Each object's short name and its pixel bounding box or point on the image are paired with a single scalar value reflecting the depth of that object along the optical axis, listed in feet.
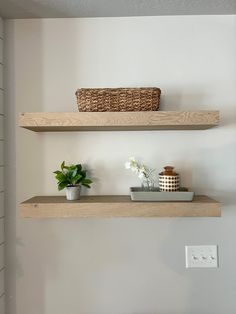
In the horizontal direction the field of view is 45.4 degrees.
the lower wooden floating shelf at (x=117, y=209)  3.64
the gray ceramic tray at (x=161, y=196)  3.71
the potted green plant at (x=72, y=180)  3.92
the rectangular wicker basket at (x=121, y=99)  3.68
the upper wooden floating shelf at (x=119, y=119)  3.60
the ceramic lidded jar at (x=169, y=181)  3.83
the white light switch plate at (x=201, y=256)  4.30
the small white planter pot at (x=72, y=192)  3.92
